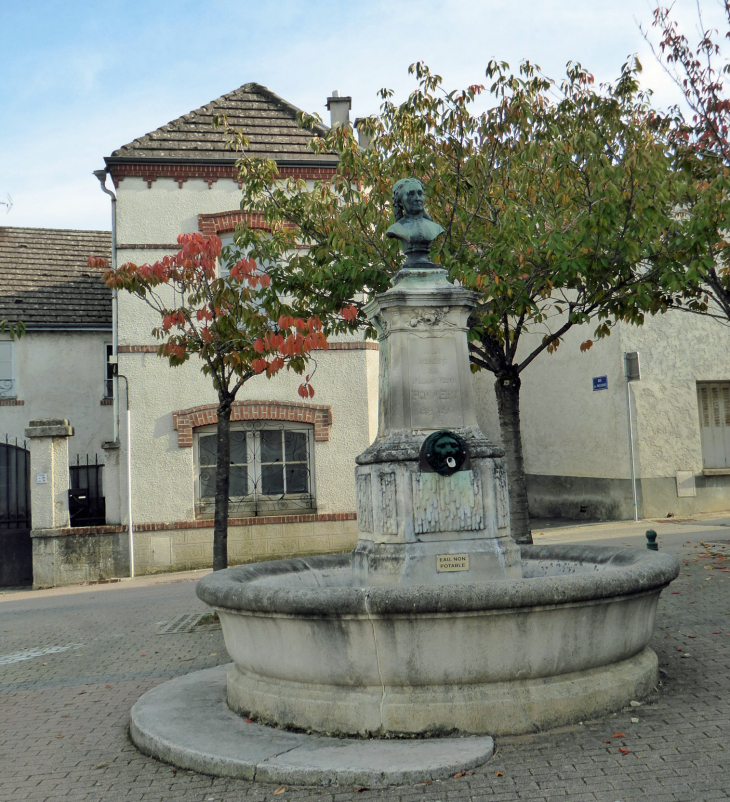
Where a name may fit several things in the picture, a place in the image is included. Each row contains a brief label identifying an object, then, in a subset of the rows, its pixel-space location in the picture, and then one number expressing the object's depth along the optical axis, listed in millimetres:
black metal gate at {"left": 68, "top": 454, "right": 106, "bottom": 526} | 14336
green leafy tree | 8258
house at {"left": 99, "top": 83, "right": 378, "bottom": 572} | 13797
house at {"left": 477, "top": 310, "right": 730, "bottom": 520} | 15477
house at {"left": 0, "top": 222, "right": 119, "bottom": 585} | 17359
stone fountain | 4543
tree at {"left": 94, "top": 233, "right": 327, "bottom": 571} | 9086
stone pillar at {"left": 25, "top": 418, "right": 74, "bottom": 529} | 13211
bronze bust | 6125
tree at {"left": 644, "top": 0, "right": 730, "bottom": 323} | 8859
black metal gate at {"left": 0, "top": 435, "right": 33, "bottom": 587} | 14055
